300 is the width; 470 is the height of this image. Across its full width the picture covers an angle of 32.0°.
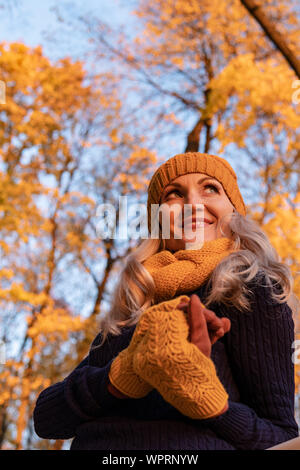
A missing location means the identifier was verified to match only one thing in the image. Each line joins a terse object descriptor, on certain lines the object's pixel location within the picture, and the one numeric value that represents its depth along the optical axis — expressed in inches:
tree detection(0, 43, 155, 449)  286.5
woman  45.1
